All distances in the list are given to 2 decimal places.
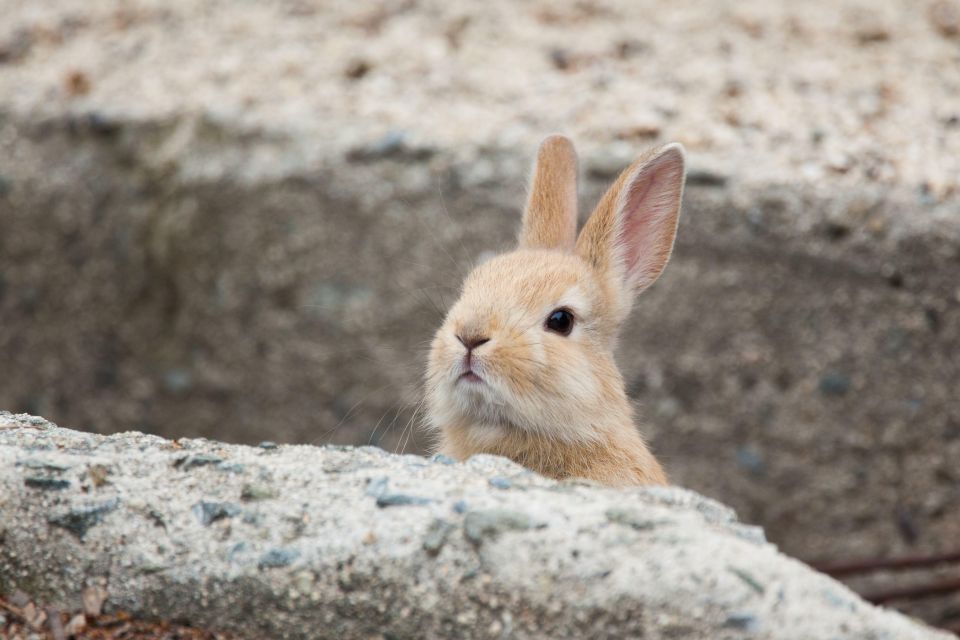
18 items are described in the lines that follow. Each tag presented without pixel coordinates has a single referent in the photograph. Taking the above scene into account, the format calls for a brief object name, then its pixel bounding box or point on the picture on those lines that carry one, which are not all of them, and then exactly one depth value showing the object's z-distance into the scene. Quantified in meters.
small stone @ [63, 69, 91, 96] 13.77
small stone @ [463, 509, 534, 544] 5.60
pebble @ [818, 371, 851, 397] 11.97
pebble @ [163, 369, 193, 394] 13.62
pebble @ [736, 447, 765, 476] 12.23
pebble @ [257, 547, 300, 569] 5.59
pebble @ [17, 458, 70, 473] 6.00
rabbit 8.55
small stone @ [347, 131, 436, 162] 12.59
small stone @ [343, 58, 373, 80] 13.65
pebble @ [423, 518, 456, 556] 5.58
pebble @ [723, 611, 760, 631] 5.17
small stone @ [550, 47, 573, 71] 13.69
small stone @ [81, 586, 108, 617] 5.60
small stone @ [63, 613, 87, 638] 5.46
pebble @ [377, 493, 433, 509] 5.87
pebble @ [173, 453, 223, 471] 6.27
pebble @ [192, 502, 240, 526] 5.86
